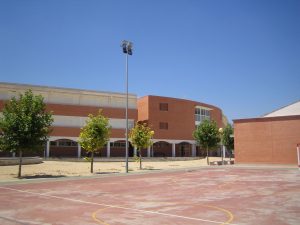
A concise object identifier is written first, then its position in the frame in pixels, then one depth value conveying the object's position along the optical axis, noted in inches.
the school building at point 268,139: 1670.8
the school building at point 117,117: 2386.8
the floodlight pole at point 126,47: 1448.1
